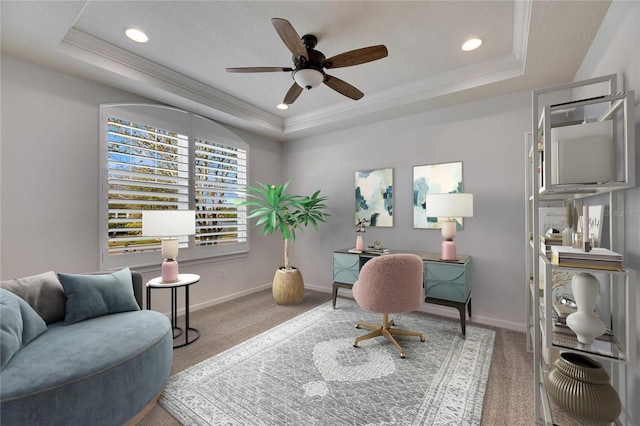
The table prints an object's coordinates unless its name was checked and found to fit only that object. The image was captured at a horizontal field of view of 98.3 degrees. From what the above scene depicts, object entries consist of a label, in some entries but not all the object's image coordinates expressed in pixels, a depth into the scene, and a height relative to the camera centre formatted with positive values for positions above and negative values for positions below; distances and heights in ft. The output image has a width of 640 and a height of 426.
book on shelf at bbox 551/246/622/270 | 4.12 -0.69
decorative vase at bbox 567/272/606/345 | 4.33 -1.61
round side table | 8.32 -2.73
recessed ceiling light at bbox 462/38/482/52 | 7.72 +4.86
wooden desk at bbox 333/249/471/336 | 8.81 -2.22
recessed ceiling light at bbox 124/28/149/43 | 7.33 +4.90
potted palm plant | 12.02 -0.28
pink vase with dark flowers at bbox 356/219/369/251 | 11.53 -0.64
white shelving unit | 4.19 +0.54
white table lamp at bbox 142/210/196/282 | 8.18 -0.42
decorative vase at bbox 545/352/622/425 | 4.05 -2.72
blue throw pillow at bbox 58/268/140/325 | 6.25 -1.91
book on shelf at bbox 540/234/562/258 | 5.52 -0.59
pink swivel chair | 7.55 -1.95
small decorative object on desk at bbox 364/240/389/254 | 10.95 -1.41
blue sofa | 4.18 -2.44
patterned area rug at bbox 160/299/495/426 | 5.46 -3.93
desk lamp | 8.94 +0.14
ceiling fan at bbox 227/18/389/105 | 6.10 +3.77
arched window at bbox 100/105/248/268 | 9.37 +1.40
